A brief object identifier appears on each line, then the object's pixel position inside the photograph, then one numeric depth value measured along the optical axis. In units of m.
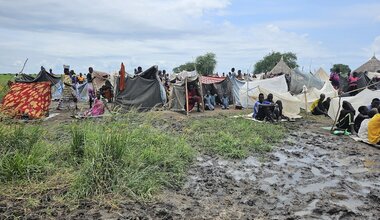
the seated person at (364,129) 9.27
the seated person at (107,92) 17.05
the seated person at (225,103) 16.40
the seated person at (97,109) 12.06
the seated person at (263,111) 12.17
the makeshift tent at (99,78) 19.72
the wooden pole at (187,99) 14.17
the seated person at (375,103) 10.30
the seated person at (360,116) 10.02
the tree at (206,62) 45.99
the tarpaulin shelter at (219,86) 16.86
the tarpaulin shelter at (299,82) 18.48
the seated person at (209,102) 15.94
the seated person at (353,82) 15.84
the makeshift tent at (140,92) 14.87
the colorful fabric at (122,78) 14.47
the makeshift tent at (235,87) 16.66
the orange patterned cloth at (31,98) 11.50
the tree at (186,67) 48.17
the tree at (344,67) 43.16
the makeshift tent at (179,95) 14.83
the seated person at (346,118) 10.39
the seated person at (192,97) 14.98
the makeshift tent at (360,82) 16.42
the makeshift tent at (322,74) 22.65
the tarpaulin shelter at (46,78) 15.74
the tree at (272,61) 51.36
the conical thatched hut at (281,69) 26.17
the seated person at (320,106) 13.89
